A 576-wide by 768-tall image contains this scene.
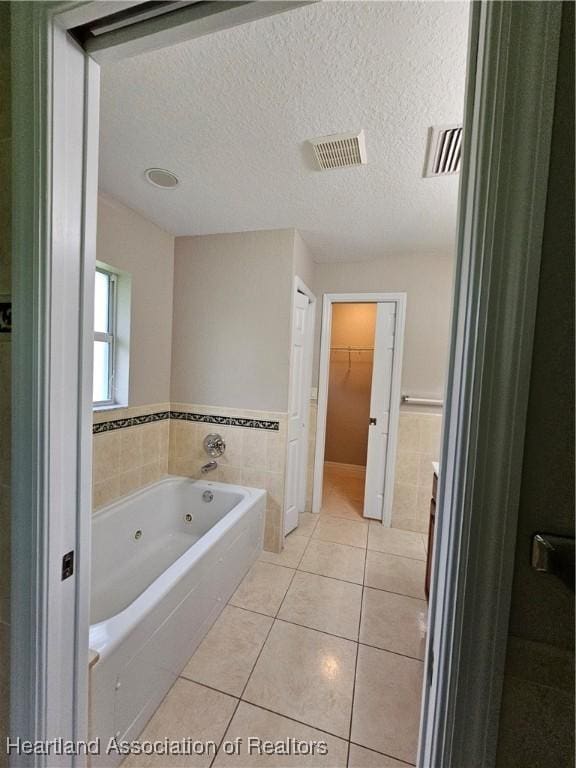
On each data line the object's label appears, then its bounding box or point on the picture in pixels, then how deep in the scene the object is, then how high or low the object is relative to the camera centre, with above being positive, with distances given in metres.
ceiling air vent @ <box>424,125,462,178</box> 1.31 +1.01
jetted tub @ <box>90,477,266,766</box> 1.11 -1.16
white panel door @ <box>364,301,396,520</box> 2.92 -0.37
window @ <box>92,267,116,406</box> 2.12 +0.14
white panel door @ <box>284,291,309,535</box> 2.50 -0.38
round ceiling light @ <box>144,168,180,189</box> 1.68 +1.01
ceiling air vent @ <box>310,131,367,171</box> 1.36 +1.00
